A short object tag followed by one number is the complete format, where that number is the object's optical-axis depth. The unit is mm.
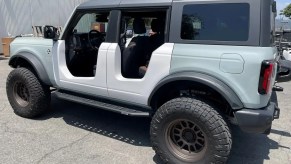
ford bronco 2018
